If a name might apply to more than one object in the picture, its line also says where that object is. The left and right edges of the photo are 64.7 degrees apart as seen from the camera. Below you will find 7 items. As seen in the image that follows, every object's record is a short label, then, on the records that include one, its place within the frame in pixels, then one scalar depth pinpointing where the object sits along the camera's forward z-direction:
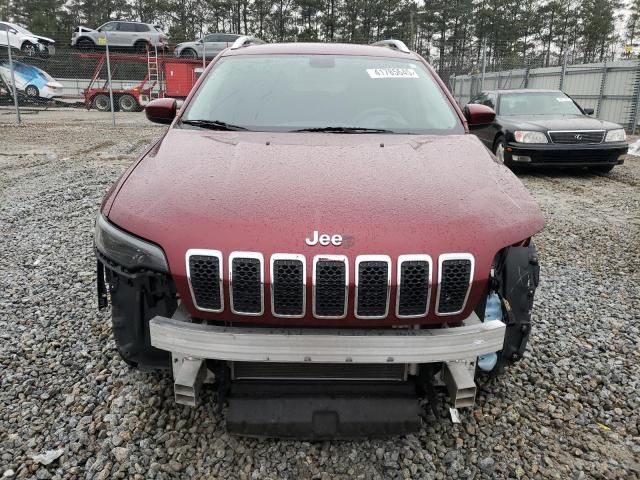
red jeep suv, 1.77
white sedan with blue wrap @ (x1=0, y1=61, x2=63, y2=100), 21.20
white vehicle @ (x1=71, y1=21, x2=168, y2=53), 26.06
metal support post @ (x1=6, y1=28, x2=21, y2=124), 15.12
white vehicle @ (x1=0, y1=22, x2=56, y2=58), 23.92
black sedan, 8.08
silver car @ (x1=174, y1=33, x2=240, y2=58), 25.83
